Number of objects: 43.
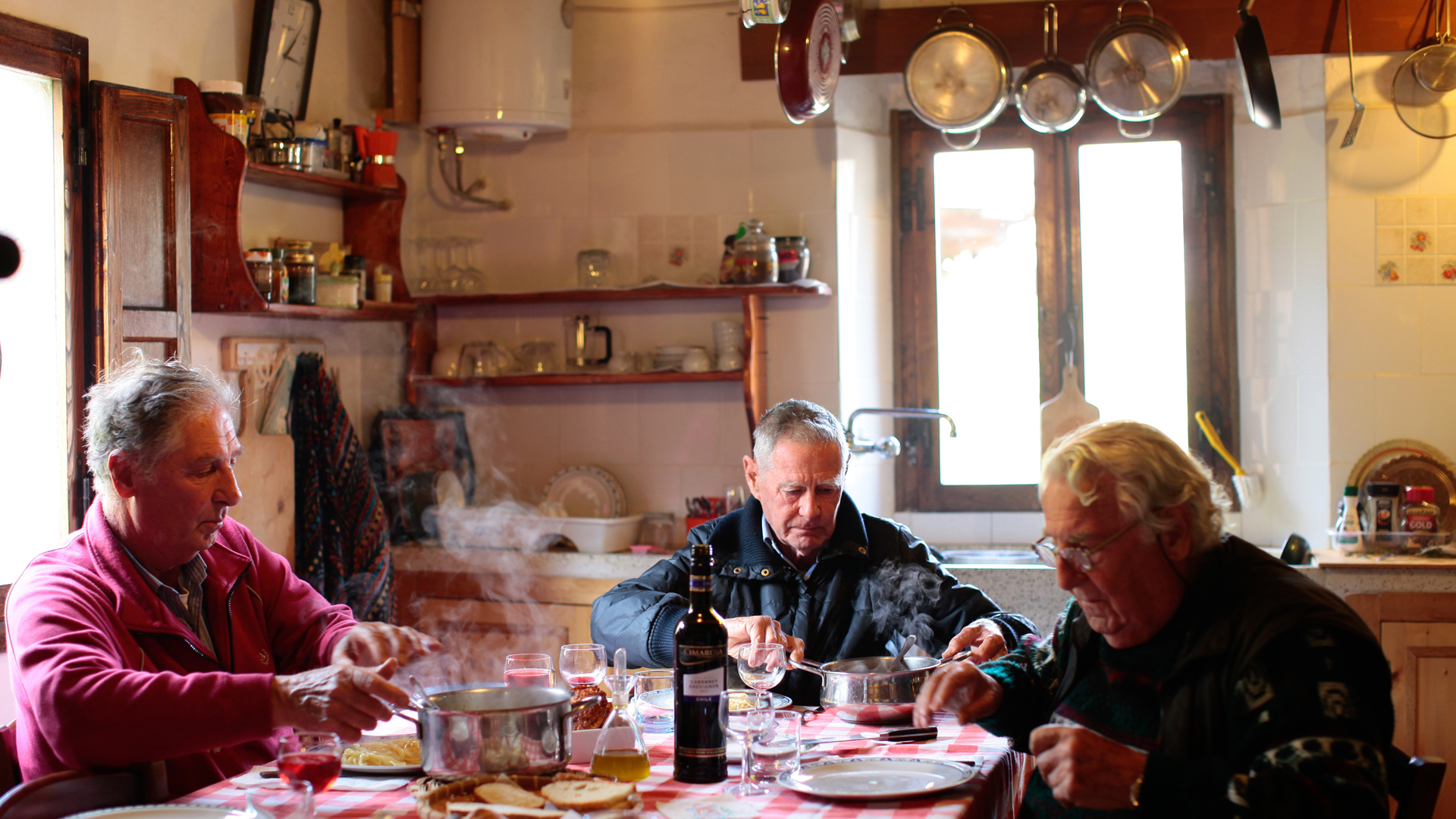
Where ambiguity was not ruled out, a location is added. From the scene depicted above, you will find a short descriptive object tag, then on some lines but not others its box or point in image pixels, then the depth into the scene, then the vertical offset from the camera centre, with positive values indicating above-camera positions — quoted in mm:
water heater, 4051 +1132
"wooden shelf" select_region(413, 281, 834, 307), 3916 +372
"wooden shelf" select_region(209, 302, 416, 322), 3486 +308
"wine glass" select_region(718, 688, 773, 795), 1706 -440
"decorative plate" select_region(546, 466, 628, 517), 4203 -278
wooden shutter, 2889 +467
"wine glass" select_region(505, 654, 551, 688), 1874 -391
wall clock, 3617 +1076
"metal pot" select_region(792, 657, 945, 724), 2027 -468
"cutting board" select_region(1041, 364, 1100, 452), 4234 -38
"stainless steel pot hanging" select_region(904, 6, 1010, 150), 3727 +971
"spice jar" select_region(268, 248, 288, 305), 3471 +379
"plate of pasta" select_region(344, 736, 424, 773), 1783 -497
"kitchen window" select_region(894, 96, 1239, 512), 4242 +390
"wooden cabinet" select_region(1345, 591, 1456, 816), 3455 -750
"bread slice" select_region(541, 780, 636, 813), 1570 -488
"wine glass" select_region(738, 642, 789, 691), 1951 -404
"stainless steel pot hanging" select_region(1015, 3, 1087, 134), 3789 +932
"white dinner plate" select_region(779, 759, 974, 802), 1666 -515
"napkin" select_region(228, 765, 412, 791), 1743 -515
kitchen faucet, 3996 -126
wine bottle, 1688 -373
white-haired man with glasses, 1427 -349
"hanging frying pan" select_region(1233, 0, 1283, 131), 3473 +884
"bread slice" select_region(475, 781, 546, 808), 1562 -481
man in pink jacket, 1727 -342
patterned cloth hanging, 3645 -251
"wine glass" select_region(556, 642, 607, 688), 1992 -404
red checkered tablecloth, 1621 -525
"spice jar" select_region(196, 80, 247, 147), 3279 +822
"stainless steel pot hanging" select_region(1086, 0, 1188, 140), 3654 +969
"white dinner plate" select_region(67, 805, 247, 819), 1556 -490
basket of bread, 1524 -484
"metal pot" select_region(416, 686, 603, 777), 1543 -404
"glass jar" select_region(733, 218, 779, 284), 3924 +457
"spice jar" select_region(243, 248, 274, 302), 3424 +406
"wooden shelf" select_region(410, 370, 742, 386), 3992 +102
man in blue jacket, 2545 -359
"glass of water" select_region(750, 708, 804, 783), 1744 -477
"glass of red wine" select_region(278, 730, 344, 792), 1534 -419
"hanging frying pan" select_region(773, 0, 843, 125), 3318 +931
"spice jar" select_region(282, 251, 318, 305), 3588 +398
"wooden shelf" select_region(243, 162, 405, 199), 3510 +698
